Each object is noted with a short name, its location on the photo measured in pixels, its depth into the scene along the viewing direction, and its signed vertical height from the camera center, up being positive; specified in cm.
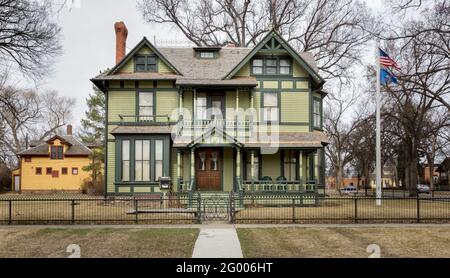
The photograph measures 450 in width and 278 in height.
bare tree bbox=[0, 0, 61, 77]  1706 +529
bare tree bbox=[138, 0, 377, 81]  4188 +1324
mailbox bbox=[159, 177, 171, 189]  2299 -90
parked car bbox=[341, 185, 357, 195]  5680 -350
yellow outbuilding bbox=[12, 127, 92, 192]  4734 -23
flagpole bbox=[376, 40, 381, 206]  2642 +165
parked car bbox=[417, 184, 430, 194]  5756 -336
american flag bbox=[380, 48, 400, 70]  2697 +600
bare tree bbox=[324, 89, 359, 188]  5696 +323
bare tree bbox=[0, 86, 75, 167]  6068 +704
